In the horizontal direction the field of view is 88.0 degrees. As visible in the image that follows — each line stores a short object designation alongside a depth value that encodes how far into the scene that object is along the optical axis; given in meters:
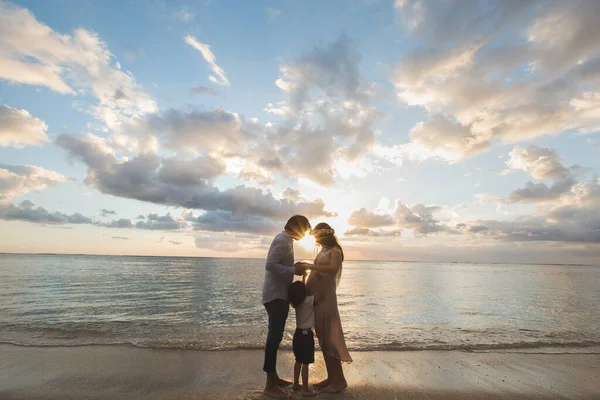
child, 4.63
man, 4.62
